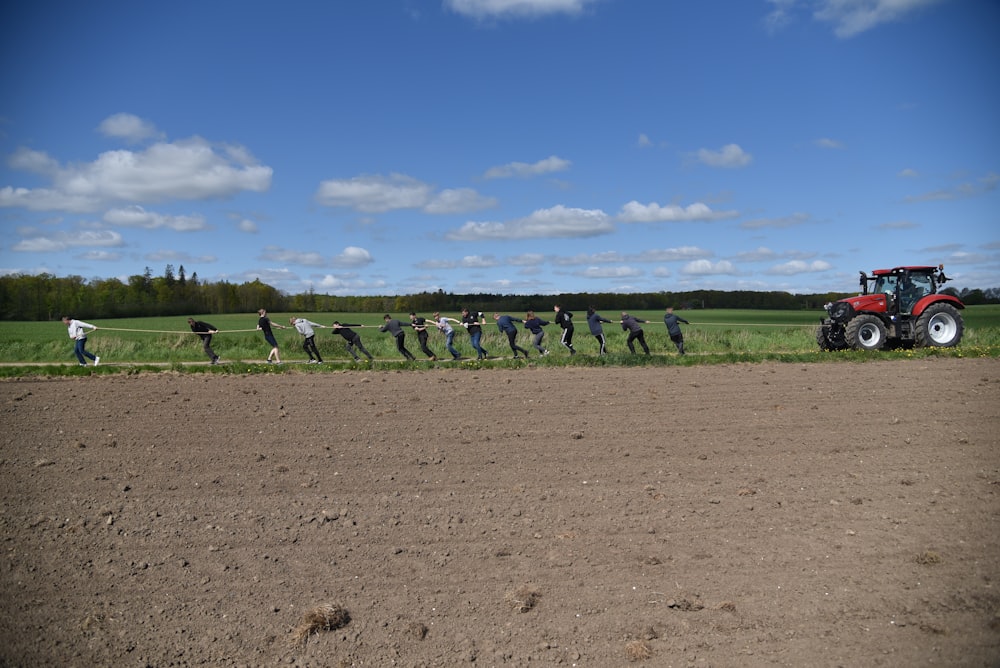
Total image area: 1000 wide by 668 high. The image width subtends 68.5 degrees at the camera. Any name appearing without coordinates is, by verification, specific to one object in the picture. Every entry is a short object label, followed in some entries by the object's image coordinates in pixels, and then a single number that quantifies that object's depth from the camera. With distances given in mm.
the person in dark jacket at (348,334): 23312
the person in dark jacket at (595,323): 24734
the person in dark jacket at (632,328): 23719
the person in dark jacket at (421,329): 24323
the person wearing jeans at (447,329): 24400
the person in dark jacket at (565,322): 24422
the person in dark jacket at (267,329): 23281
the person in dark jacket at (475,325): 24031
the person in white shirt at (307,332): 23719
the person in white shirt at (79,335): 22266
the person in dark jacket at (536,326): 24286
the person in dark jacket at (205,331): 23156
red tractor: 22938
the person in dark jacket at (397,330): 23859
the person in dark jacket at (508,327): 24594
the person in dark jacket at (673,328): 24425
